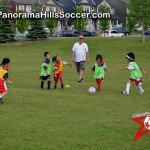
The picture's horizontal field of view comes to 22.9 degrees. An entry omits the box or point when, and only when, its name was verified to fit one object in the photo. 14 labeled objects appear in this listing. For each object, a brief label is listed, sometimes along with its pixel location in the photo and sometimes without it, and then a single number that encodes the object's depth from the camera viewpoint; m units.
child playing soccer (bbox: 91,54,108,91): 14.59
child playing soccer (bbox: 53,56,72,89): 15.30
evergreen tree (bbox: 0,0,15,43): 53.53
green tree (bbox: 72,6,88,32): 77.12
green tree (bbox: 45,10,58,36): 78.16
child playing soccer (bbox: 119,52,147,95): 13.58
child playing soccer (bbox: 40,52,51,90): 14.83
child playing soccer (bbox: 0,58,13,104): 11.65
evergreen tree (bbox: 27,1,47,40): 56.19
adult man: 17.80
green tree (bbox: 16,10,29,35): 73.88
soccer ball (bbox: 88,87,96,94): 13.98
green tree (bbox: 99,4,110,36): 79.04
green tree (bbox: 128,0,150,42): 47.16
